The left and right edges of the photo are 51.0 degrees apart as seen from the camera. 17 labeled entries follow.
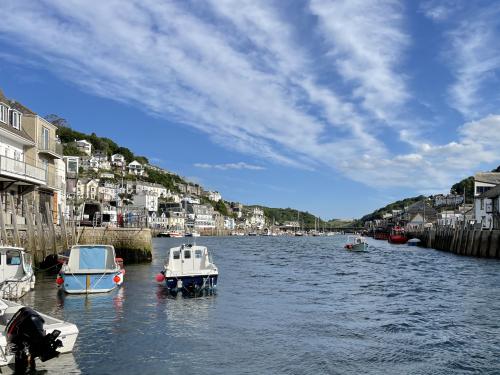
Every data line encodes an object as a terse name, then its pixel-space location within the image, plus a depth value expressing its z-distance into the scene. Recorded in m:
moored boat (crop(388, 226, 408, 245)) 140.75
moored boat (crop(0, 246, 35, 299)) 27.23
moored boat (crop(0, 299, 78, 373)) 14.66
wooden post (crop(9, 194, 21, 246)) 35.94
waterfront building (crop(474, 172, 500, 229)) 87.62
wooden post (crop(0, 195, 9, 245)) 33.84
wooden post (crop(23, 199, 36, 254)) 39.48
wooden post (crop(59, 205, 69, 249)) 48.77
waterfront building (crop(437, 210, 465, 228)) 170.88
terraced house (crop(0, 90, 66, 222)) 42.60
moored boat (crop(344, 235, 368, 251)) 92.69
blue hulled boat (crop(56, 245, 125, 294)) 31.41
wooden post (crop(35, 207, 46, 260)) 42.39
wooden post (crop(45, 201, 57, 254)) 45.50
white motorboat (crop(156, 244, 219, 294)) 32.12
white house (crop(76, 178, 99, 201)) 189.00
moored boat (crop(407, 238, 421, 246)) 125.54
